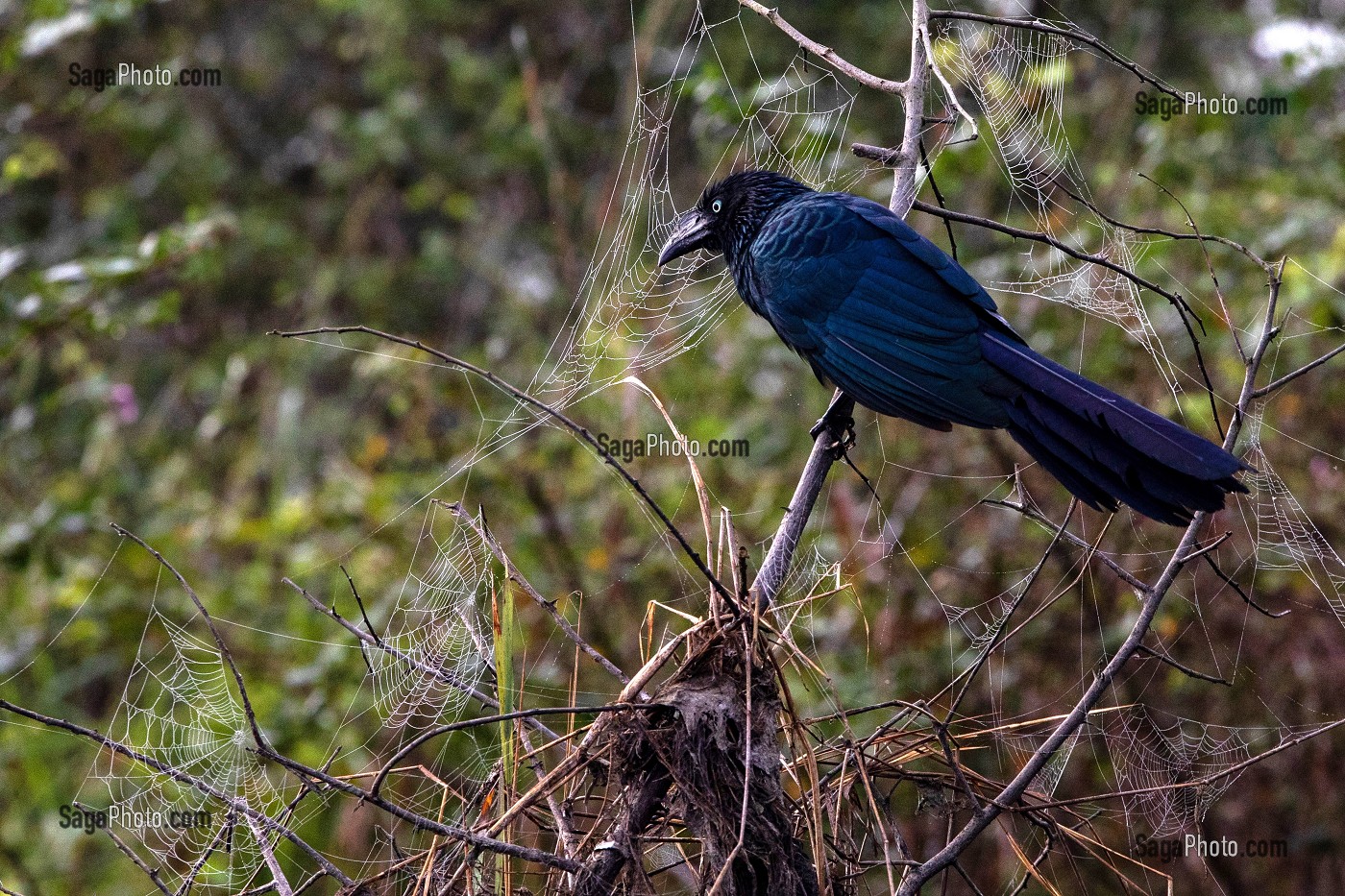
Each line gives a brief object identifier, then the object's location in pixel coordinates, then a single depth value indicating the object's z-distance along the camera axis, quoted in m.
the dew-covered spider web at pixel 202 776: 4.85
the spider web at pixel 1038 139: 6.73
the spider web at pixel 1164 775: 4.71
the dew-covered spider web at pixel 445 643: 4.55
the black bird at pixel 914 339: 4.34
